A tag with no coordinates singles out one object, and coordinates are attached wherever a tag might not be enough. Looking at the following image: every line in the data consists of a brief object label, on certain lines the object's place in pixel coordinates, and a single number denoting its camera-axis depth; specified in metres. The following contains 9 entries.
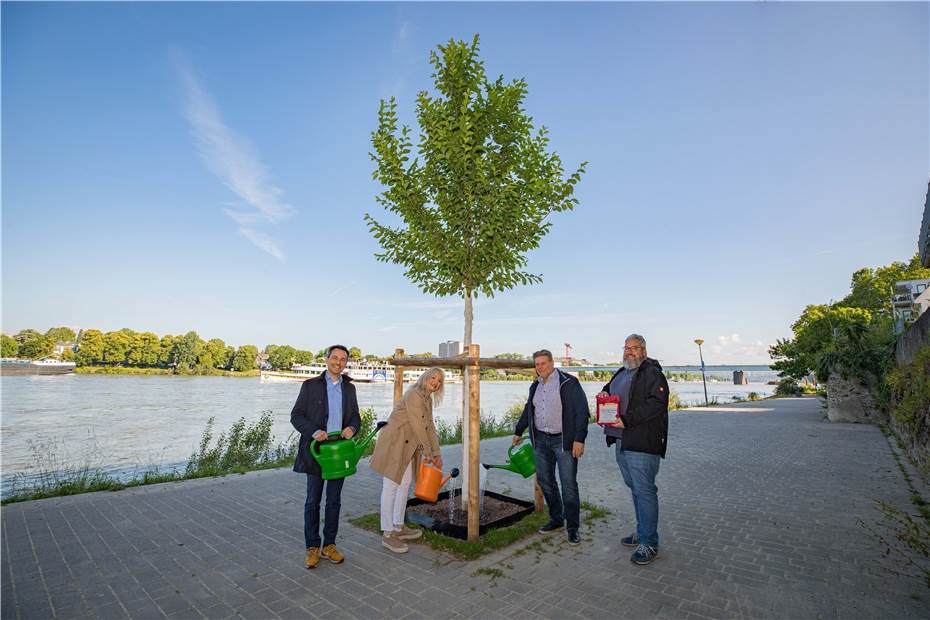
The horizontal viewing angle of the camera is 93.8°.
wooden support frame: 4.75
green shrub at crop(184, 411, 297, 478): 8.87
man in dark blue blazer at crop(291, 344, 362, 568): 4.12
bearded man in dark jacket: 4.18
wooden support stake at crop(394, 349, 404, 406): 5.89
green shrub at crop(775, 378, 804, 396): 41.06
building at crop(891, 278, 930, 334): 31.81
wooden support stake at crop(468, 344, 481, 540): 4.74
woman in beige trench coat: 4.48
